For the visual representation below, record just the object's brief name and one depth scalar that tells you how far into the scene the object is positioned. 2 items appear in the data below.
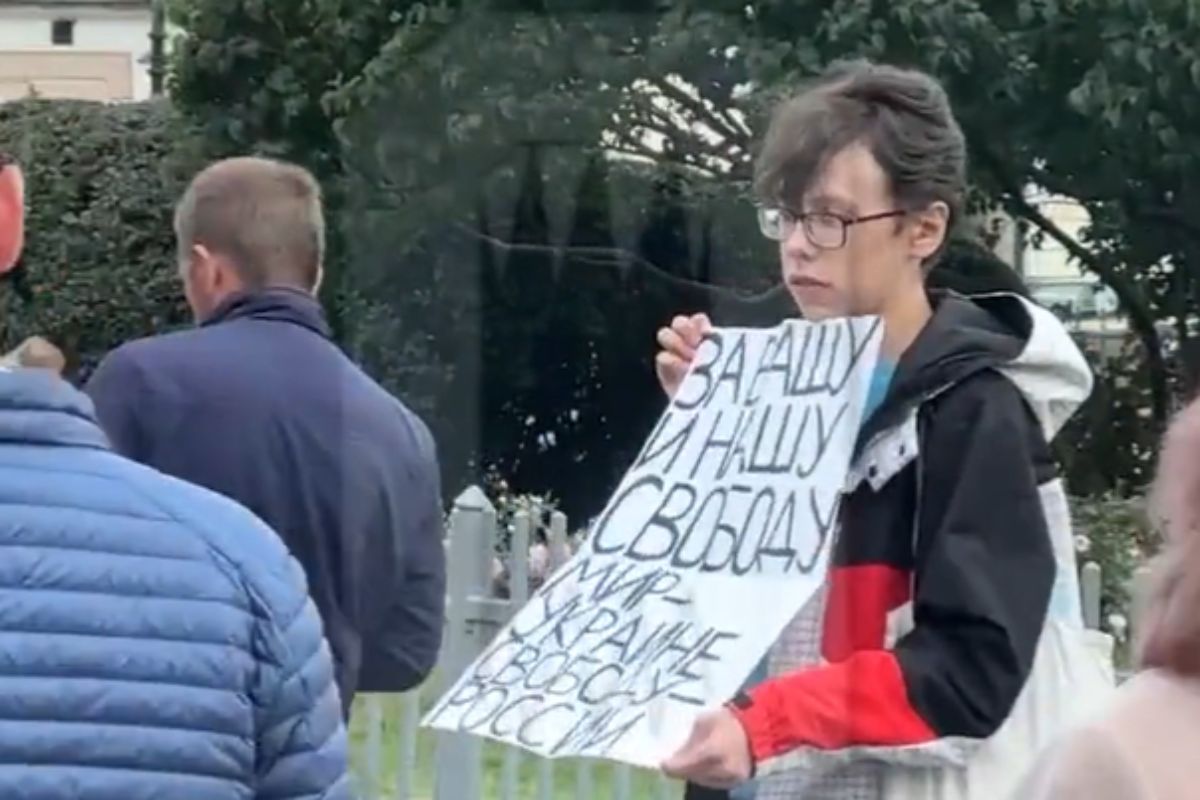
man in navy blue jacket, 8.84
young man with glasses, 5.11
